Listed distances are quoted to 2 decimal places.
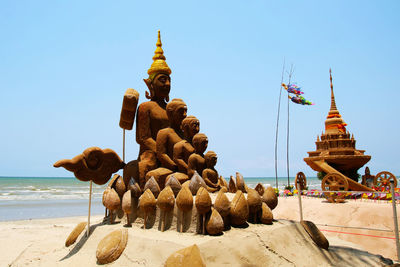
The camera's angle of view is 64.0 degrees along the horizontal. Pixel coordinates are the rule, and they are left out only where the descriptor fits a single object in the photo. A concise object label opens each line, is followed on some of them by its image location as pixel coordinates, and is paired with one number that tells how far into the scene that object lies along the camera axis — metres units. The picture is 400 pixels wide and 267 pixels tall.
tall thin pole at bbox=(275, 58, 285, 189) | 13.95
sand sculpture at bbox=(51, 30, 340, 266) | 4.66
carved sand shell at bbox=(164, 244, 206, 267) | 3.85
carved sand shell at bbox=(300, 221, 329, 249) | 5.41
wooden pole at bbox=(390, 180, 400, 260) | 4.76
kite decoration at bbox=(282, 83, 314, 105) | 14.91
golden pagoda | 12.70
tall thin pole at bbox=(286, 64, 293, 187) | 14.18
